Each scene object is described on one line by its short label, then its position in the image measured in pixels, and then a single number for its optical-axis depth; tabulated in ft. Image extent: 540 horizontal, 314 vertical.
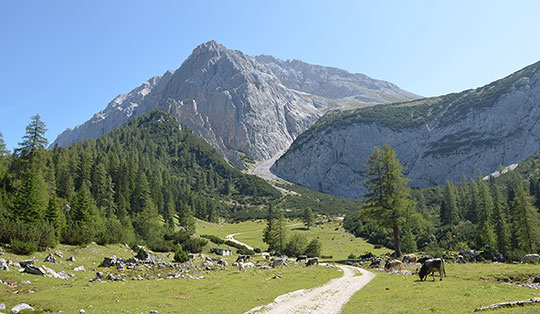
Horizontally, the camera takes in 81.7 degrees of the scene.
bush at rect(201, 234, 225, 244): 277.23
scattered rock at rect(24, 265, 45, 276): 87.92
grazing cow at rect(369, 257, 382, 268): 127.18
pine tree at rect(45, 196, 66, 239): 142.20
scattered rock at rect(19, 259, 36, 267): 91.33
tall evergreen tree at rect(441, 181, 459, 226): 331.77
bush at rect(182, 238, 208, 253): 205.98
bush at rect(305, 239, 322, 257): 225.15
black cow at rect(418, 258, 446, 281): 81.97
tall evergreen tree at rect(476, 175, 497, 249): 197.22
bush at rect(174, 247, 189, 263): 147.70
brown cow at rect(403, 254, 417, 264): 124.06
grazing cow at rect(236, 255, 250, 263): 173.48
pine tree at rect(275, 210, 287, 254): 265.30
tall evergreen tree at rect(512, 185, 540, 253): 175.11
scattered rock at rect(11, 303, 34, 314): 53.21
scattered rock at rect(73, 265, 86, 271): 103.78
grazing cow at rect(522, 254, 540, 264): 111.15
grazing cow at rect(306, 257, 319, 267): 152.17
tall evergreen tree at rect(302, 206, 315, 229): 431.02
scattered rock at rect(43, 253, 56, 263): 105.29
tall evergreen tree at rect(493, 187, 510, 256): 181.63
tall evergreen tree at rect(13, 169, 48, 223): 138.62
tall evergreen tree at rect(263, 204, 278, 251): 271.90
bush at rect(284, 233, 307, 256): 234.38
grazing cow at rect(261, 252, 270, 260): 201.63
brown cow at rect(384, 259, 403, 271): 110.83
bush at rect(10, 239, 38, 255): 104.06
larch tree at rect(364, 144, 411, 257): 140.97
